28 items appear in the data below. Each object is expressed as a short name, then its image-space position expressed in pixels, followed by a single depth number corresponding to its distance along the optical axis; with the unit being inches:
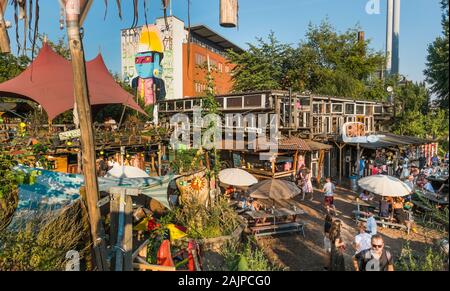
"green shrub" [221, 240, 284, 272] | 166.2
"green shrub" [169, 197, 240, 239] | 289.4
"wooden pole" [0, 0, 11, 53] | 152.6
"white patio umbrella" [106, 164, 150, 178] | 369.1
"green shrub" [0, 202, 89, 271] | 150.8
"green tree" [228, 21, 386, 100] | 1143.0
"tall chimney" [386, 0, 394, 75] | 1437.0
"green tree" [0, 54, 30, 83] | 741.9
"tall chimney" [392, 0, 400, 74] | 1490.3
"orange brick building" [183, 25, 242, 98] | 1631.4
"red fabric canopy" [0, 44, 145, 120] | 490.8
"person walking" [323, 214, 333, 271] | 290.5
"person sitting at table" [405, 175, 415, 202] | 461.8
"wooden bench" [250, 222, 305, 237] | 341.4
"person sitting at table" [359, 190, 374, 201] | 476.3
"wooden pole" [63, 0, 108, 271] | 139.6
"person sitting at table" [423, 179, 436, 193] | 481.6
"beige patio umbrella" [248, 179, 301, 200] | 354.8
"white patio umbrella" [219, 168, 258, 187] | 414.0
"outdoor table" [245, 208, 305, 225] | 355.9
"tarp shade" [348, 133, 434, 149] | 706.9
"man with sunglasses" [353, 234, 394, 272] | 173.5
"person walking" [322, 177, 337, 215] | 447.2
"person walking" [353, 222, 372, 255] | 246.8
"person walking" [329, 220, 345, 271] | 220.1
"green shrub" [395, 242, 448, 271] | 166.0
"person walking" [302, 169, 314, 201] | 557.9
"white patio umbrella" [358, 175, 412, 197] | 373.2
